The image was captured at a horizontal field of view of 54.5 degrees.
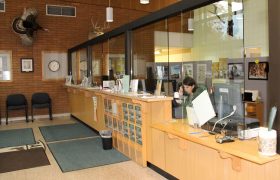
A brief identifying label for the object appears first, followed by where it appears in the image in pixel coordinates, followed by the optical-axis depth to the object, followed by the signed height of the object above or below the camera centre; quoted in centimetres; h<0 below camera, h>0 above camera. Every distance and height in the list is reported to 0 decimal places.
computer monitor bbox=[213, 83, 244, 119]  293 -24
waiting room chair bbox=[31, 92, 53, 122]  808 -63
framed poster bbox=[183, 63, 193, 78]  404 +14
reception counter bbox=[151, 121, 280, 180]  235 -81
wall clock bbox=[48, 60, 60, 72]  870 +48
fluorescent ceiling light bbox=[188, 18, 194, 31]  439 +92
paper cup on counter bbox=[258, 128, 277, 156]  230 -55
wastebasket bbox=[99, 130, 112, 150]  491 -111
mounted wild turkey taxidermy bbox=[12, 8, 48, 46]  781 +160
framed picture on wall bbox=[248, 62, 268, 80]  605 +16
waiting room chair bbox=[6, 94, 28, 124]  775 -64
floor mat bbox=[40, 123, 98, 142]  602 -125
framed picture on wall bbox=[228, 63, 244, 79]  350 +8
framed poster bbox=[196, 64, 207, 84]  374 +7
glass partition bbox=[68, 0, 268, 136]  314 +38
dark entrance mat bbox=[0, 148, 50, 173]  418 -131
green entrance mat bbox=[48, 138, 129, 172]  422 -129
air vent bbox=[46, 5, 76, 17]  859 +223
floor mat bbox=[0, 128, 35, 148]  559 -128
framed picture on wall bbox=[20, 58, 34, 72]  830 +50
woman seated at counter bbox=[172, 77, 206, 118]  358 -25
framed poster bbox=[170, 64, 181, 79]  428 +12
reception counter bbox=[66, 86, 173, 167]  394 -63
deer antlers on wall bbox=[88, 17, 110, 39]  890 +170
